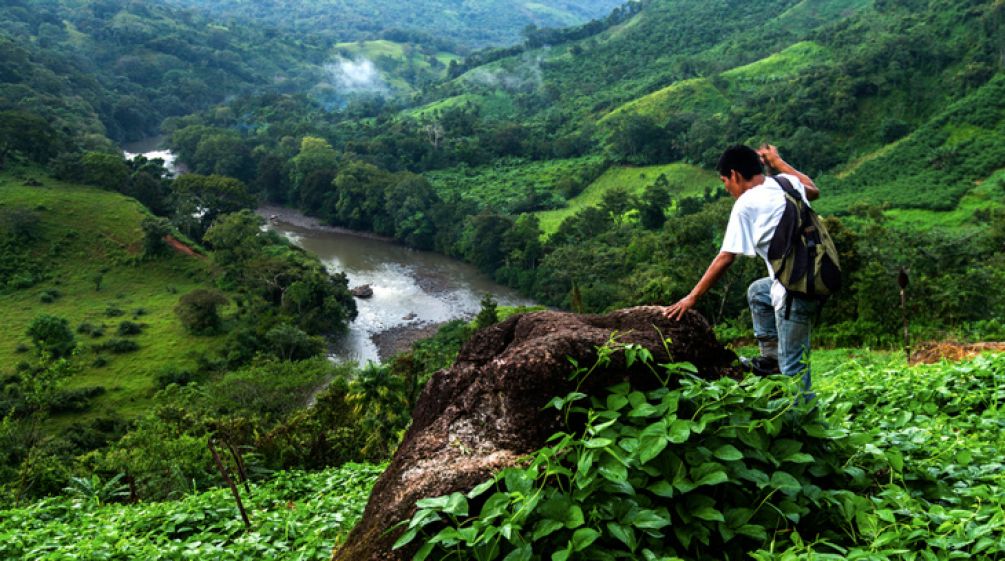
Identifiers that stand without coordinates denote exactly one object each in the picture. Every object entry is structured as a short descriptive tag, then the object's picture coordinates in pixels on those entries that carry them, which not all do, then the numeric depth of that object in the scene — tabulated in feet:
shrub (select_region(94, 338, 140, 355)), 113.60
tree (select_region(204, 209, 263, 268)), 148.46
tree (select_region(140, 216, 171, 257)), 147.23
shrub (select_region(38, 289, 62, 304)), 131.34
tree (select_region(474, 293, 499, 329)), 112.68
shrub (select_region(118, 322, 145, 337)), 119.44
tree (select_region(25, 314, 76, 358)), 105.40
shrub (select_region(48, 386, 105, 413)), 91.91
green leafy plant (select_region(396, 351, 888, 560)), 7.93
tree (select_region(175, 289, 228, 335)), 120.98
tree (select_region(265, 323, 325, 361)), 116.06
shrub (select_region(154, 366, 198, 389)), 102.58
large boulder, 9.90
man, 13.00
